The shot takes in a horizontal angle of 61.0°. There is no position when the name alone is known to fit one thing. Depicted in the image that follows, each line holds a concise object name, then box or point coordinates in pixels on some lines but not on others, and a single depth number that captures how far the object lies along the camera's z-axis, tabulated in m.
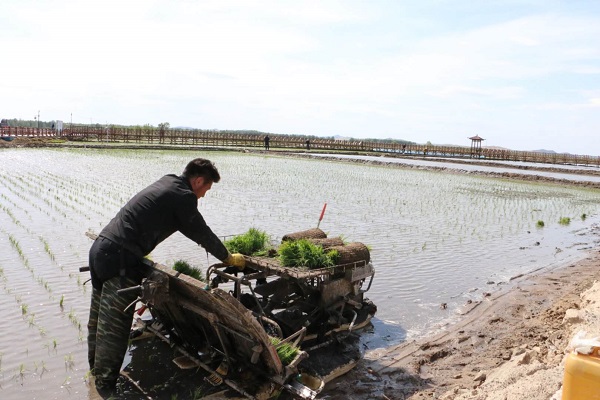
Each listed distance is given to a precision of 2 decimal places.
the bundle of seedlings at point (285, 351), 4.27
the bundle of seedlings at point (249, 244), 5.98
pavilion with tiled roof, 58.51
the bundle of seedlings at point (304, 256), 5.61
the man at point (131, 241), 4.24
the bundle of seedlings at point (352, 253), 5.93
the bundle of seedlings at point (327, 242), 6.05
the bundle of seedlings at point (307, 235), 6.17
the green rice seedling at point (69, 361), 4.89
